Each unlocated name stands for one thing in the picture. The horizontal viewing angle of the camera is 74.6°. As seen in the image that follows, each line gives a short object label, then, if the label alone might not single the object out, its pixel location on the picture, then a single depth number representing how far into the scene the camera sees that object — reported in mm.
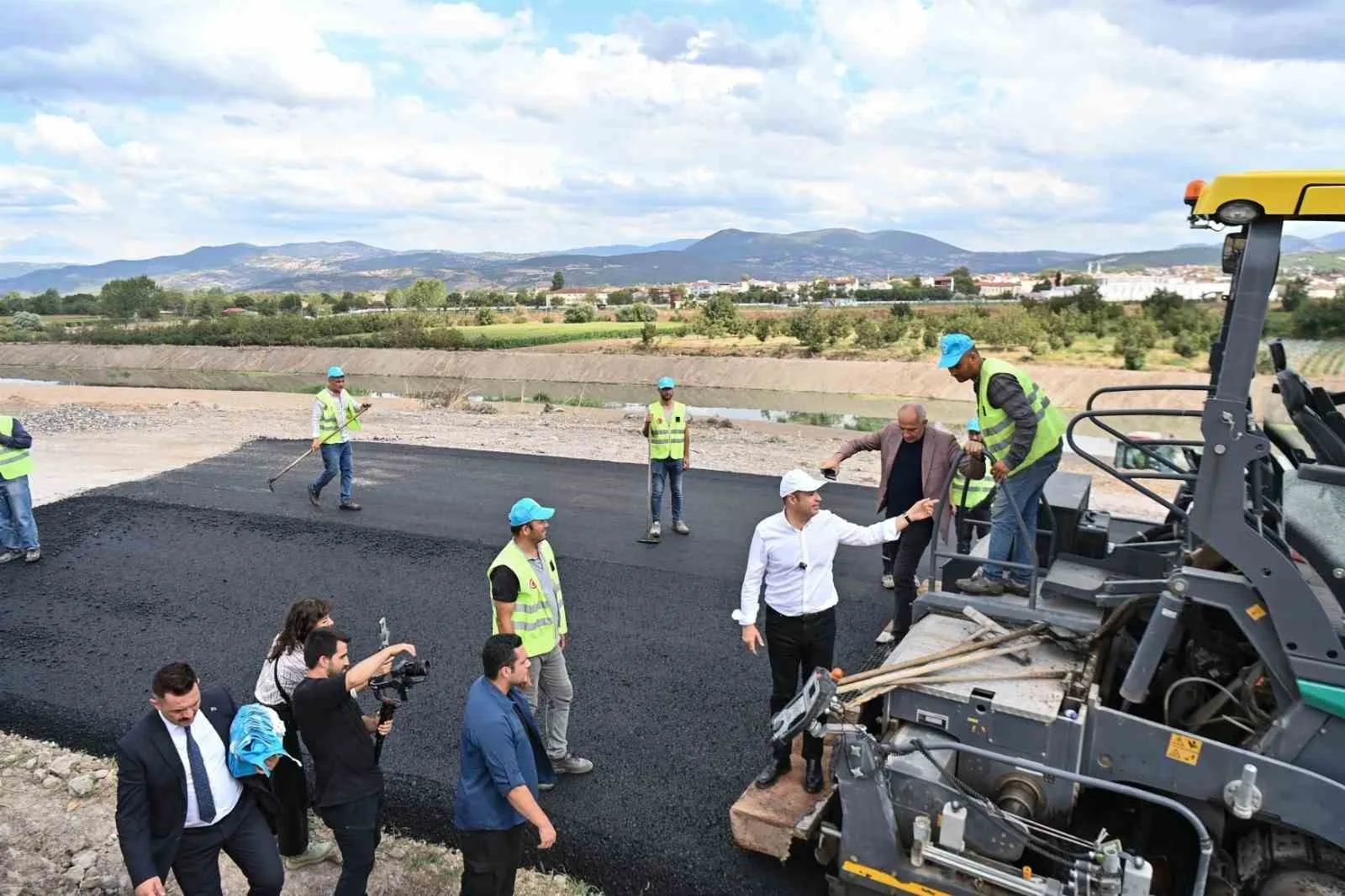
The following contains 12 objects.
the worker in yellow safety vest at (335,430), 10617
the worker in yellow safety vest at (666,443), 9359
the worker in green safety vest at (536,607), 4637
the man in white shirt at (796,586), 4527
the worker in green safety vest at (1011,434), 5090
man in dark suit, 3379
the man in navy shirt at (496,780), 3486
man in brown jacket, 6488
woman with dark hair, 4164
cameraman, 3703
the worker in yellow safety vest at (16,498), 8844
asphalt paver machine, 3170
